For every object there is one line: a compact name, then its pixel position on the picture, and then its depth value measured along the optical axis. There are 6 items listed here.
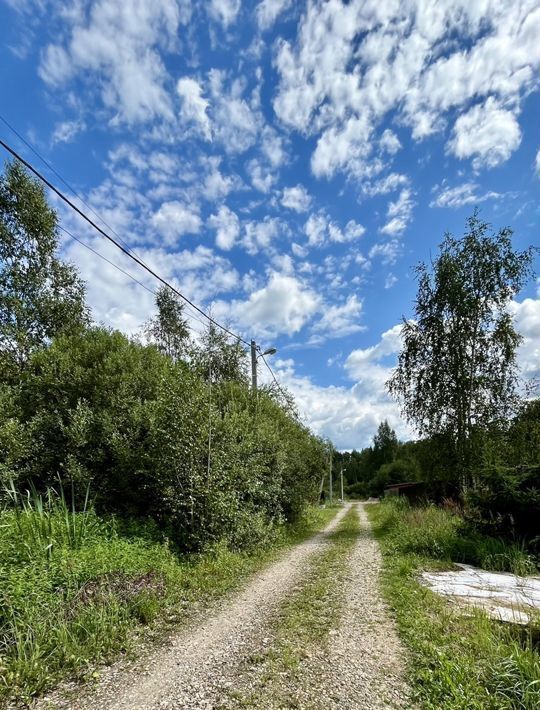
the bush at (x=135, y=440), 8.66
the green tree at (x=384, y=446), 74.78
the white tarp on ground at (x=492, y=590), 4.93
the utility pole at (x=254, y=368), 15.17
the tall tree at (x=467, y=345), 14.23
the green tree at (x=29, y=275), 13.34
